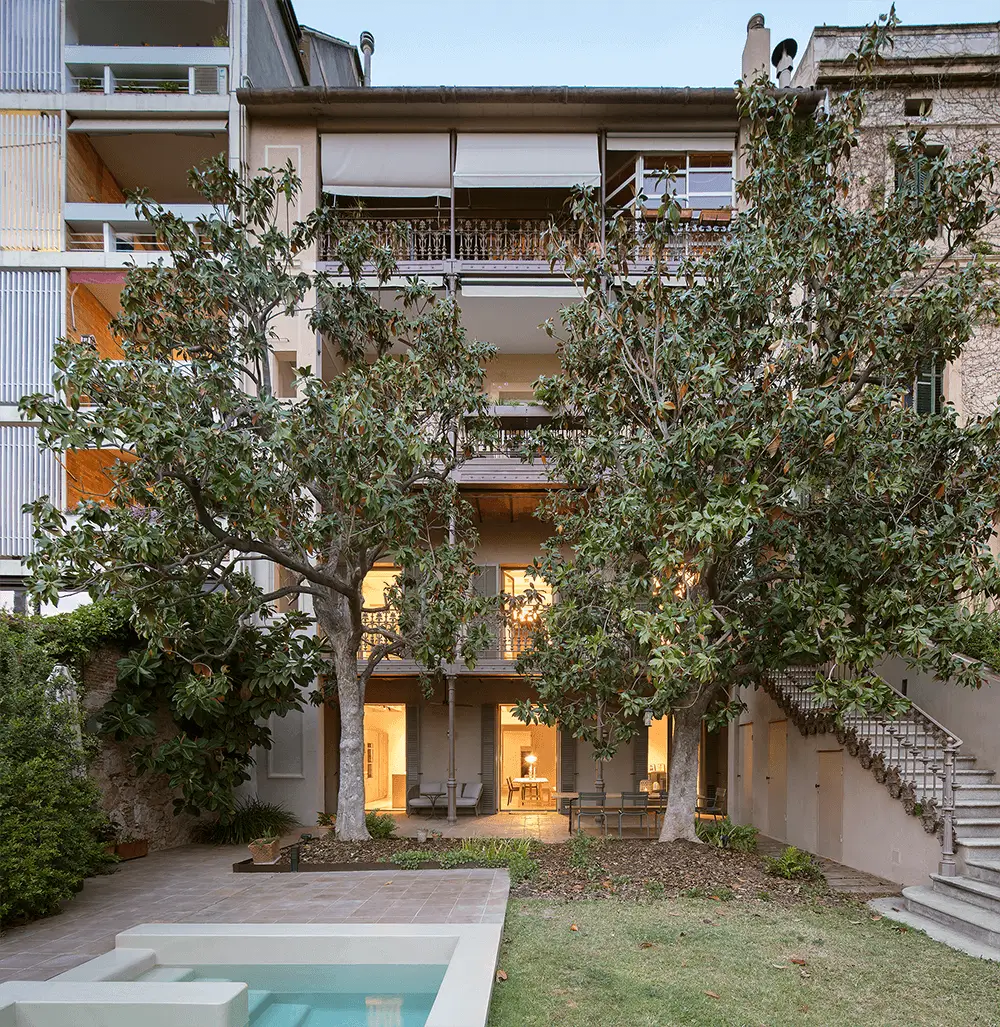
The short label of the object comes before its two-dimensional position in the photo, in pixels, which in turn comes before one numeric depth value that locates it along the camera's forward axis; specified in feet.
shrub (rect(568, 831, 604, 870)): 31.71
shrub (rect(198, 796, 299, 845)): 41.06
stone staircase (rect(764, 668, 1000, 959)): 25.63
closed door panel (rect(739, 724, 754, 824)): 48.52
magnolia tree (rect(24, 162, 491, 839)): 27.96
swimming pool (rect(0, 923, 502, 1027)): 18.15
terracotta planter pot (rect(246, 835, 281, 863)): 33.24
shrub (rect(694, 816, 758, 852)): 34.24
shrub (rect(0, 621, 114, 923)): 25.23
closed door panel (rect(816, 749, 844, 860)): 37.68
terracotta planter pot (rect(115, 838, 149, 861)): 36.73
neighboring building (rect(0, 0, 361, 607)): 48.19
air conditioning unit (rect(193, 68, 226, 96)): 49.21
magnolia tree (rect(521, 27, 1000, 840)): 27.76
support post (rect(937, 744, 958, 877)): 28.78
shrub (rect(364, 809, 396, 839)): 37.65
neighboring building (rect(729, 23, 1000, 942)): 30.27
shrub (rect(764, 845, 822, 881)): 30.68
